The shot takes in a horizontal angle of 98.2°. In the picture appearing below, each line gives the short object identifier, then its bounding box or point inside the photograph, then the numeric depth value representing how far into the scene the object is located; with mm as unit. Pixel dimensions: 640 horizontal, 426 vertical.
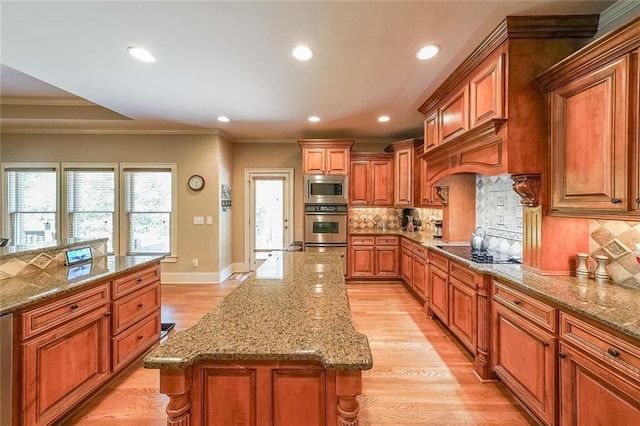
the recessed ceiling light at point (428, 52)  2273
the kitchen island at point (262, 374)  958
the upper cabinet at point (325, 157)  4969
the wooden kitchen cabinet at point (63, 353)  1545
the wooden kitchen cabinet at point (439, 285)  2973
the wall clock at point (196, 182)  4934
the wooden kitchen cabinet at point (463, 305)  2400
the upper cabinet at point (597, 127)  1442
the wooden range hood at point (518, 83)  1946
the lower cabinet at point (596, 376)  1189
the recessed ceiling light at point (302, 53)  2270
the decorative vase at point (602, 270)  1806
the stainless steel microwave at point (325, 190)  4961
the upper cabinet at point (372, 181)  5242
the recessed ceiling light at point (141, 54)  2285
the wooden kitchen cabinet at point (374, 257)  4918
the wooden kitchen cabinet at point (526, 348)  1598
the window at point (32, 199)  4781
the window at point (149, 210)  4906
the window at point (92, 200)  4840
